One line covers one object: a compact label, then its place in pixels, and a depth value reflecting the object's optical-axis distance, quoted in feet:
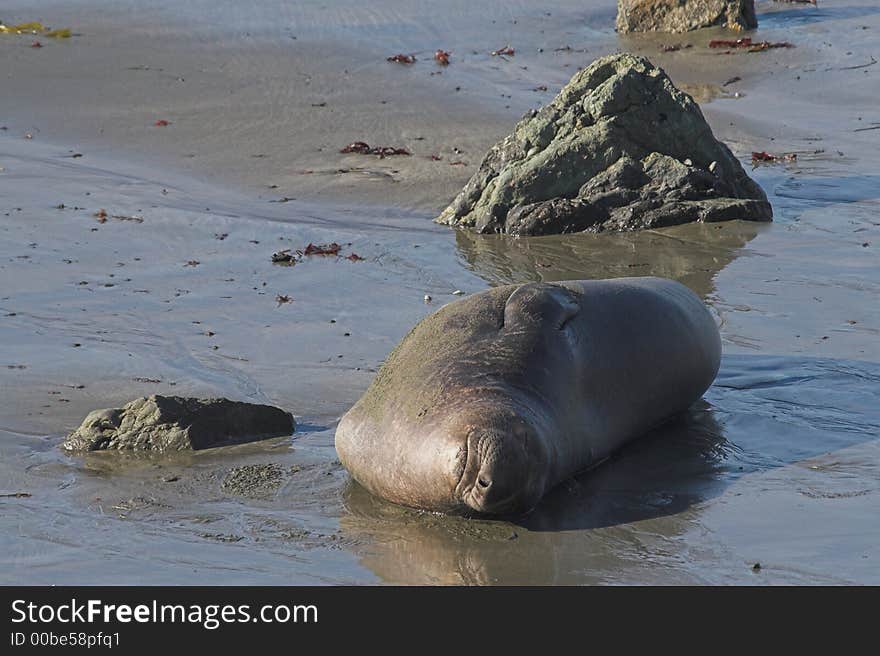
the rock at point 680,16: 109.09
